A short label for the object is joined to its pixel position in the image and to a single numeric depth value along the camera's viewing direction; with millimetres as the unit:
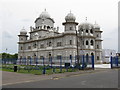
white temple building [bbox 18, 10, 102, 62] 42844
